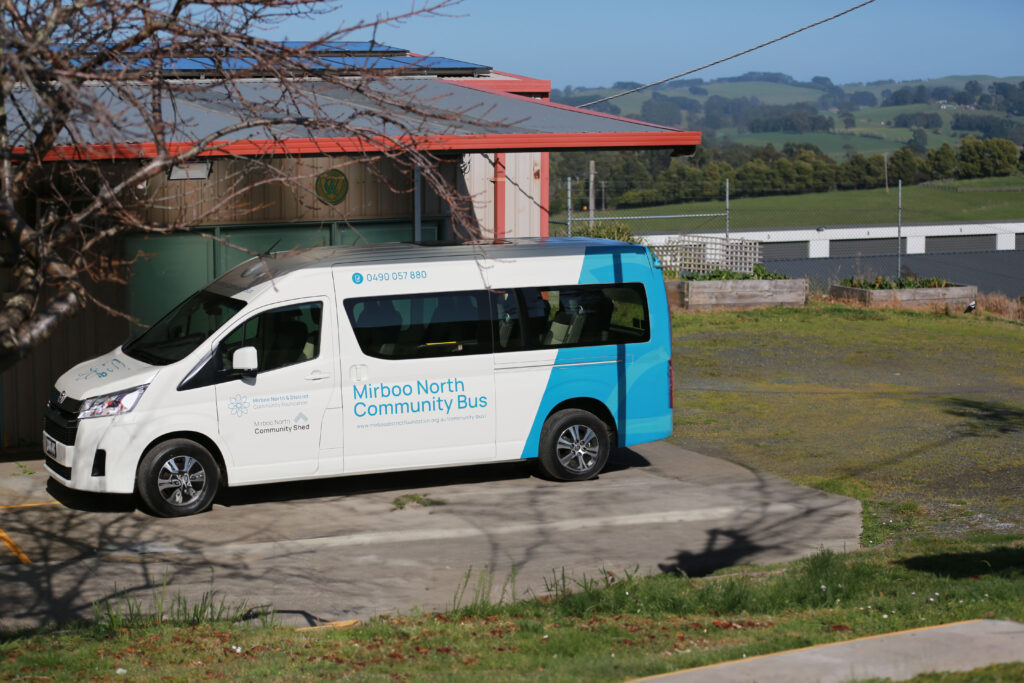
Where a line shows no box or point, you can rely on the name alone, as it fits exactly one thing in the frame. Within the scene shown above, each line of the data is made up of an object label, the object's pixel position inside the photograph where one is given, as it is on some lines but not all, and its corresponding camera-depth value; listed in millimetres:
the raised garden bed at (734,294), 25906
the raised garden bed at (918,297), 26984
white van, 10281
